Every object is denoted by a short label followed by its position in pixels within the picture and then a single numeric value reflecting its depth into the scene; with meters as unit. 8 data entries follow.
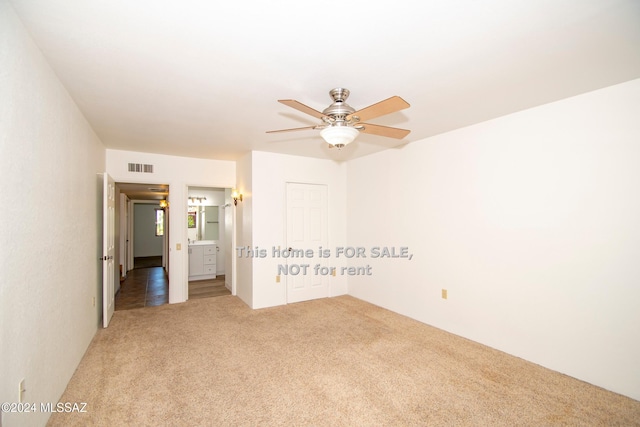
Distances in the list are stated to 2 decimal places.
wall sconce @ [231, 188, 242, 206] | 5.20
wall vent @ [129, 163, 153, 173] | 4.66
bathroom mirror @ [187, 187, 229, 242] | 7.84
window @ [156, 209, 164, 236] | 11.32
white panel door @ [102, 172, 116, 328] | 3.68
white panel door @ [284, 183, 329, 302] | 4.93
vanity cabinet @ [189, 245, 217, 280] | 6.84
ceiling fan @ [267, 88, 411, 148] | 1.97
